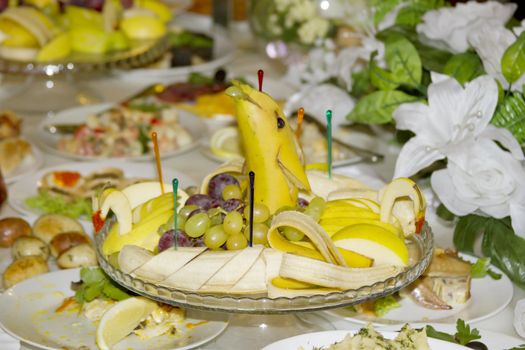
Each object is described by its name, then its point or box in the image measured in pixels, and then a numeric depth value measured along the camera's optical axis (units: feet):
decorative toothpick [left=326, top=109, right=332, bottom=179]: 3.64
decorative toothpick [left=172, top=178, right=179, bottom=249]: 3.37
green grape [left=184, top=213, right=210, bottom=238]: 3.36
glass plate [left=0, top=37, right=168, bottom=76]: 5.35
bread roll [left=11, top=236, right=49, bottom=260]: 3.97
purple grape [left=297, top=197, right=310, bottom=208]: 3.63
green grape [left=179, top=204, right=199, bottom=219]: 3.49
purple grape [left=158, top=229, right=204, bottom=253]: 3.39
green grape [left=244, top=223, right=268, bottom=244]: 3.39
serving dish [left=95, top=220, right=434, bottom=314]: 3.18
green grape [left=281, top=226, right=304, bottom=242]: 3.37
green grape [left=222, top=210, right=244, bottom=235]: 3.35
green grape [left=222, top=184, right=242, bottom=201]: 3.58
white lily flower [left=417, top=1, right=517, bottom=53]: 4.44
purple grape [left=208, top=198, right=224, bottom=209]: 3.57
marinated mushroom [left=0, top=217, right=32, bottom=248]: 4.12
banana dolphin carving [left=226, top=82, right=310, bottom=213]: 3.39
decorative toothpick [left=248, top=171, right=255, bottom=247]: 3.30
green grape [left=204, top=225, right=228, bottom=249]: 3.35
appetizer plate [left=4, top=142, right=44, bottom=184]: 4.82
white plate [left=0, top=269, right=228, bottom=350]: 3.43
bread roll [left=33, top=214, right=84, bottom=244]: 4.12
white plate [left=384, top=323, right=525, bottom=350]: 3.39
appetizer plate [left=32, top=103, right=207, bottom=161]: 5.16
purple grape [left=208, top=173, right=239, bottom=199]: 3.66
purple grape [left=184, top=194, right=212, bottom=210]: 3.58
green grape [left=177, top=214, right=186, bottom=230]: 3.45
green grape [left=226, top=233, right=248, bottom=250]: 3.34
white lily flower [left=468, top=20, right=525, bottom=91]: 4.08
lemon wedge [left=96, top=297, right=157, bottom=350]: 3.37
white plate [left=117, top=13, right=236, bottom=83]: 6.53
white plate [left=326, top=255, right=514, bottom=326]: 3.65
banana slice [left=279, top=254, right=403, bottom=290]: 3.21
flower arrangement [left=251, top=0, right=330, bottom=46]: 5.89
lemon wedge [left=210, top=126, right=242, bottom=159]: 5.13
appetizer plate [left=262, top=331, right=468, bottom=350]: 3.22
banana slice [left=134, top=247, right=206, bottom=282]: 3.28
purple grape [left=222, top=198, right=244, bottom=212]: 3.48
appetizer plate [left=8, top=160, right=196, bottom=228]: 4.55
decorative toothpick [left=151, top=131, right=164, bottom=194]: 3.57
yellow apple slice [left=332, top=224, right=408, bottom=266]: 3.34
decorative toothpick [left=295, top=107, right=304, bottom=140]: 3.59
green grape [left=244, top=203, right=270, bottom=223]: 3.42
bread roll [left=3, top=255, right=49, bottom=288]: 3.83
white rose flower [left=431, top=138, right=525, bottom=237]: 3.87
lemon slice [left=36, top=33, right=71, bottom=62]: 5.42
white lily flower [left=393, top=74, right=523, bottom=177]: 3.96
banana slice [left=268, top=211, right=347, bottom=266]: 3.26
